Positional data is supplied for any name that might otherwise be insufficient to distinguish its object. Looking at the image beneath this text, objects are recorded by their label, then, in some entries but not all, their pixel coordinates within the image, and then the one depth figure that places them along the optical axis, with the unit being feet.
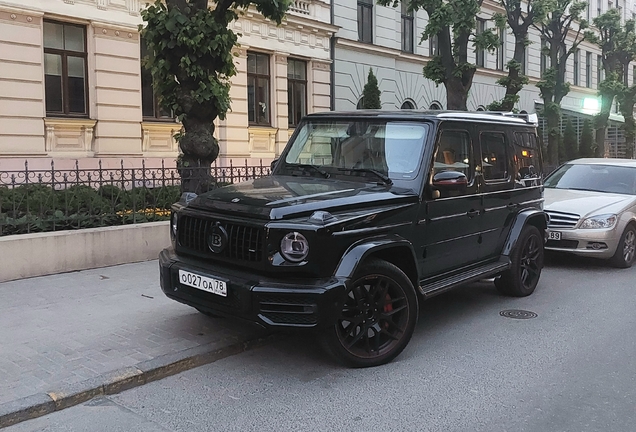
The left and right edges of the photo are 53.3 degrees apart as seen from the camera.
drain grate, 22.99
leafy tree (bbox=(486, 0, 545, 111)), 65.31
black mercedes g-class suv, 15.75
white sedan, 31.22
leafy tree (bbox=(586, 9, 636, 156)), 90.94
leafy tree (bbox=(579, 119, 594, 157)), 104.17
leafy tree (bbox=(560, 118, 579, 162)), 103.30
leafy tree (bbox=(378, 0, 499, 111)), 53.31
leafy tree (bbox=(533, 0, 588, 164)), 76.59
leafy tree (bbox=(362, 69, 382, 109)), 74.74
